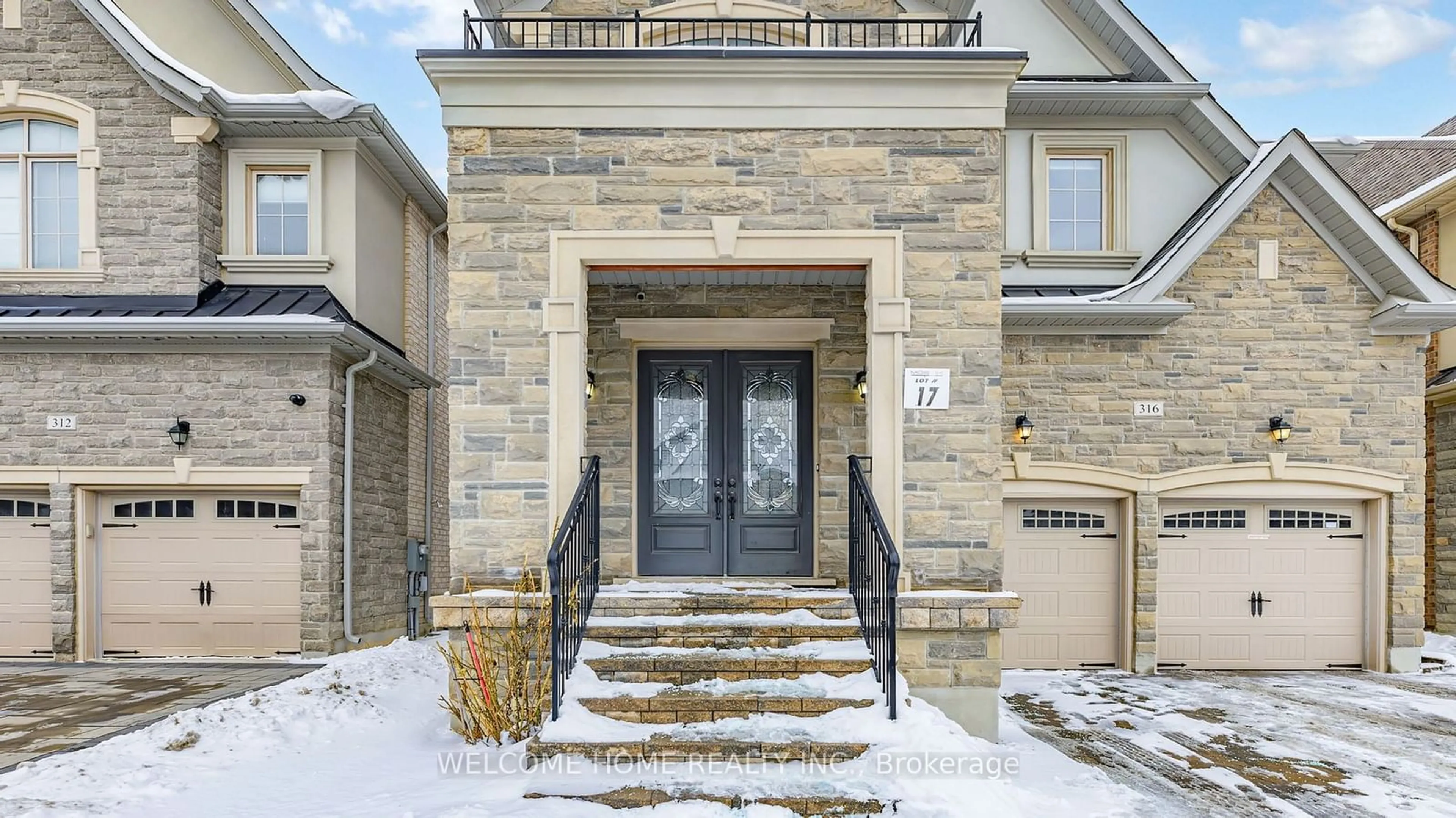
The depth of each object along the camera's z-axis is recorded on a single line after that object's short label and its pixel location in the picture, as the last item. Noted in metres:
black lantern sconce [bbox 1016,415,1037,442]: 8.43
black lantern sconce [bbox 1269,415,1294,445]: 8.49
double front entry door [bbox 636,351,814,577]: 7.62
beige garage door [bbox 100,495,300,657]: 8.73
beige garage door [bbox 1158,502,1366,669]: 8.77
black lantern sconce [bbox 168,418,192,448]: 8.52
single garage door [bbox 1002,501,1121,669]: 8.71
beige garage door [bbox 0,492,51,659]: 8.67
